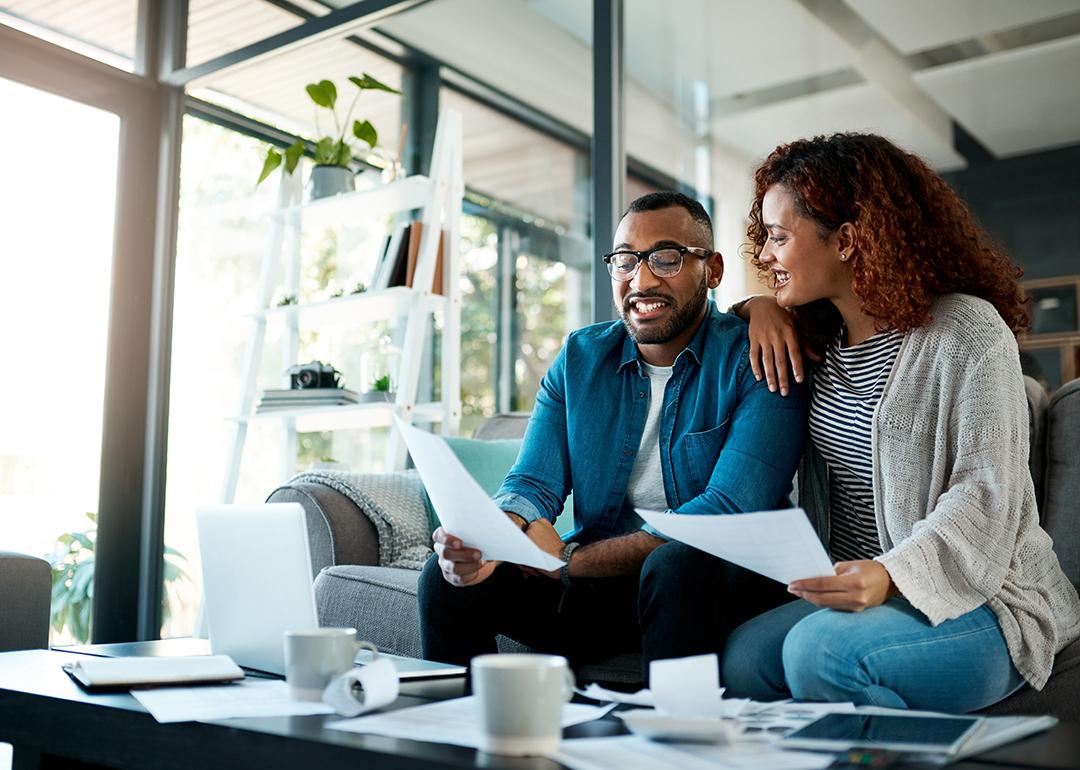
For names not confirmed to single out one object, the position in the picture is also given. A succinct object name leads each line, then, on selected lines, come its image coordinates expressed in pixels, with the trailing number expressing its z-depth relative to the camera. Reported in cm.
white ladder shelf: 304
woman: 127
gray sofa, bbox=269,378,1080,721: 140
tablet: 84
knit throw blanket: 225
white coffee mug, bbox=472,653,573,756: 83
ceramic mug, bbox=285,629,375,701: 109
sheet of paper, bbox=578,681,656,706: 105
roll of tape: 101
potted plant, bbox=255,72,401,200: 332
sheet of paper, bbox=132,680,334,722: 102
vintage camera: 316
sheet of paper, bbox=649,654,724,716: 95
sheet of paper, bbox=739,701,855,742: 92
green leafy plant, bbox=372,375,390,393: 311
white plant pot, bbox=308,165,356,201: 332
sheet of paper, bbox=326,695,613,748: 91
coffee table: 83
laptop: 127
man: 150
